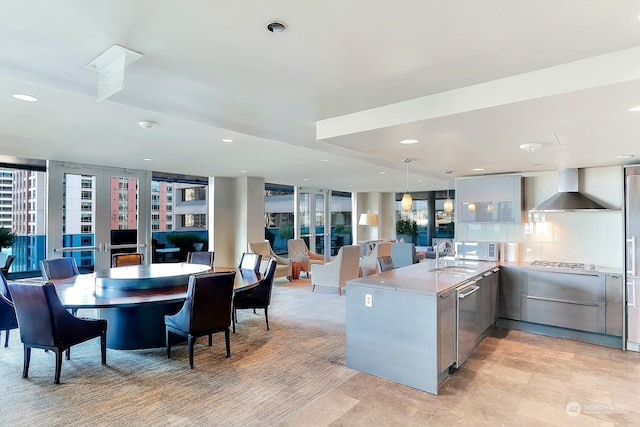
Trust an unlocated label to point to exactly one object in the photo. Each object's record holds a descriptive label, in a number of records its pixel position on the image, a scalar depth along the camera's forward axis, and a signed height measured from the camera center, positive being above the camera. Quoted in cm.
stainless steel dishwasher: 340 -102
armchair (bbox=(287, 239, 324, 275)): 867 -90
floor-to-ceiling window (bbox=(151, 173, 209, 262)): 834 +9
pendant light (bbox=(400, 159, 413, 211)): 505 +23
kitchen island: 302 -96
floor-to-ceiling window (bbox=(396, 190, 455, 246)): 1314 -10
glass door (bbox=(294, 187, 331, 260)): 1111 +3
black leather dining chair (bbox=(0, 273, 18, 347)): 371 -94
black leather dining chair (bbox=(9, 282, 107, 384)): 310 -89
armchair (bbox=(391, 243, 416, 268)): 901 -88
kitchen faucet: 430 -33
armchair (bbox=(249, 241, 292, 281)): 794 -84
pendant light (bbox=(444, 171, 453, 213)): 649 +22
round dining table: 368 -75
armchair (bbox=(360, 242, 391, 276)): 780 -95
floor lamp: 1109 -1
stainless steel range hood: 458 +24
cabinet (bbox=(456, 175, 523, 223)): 518 +29
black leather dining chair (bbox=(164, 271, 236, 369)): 345 -88
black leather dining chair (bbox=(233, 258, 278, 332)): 460 -98
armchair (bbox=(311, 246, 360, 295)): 670 -96
